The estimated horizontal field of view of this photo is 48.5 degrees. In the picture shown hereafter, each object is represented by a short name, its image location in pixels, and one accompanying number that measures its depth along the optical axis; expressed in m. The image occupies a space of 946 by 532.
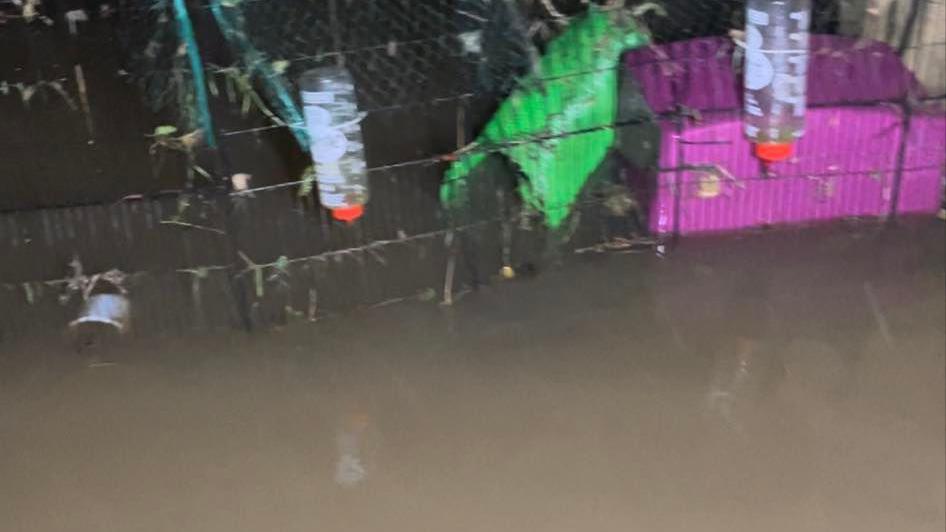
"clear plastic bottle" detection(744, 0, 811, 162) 1.39
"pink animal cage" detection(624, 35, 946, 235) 1.48
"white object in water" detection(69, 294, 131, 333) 1.42
